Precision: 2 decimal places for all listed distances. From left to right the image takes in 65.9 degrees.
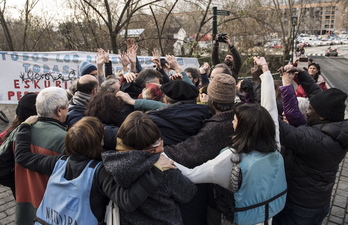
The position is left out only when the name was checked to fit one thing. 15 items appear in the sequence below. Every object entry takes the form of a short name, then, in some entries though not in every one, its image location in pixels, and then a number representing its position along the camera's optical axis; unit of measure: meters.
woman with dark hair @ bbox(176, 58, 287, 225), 1.67
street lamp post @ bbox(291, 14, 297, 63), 17.03
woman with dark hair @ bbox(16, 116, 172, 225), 1.48
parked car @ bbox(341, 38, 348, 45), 65.60
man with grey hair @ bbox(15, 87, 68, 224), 2.08
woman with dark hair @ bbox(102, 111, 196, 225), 1.47
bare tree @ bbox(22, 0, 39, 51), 11.14
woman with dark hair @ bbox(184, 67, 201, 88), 4.00
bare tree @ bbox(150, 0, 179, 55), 10.57
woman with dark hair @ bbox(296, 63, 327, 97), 5.07
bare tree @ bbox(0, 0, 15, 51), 10.00
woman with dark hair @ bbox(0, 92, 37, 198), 2.17
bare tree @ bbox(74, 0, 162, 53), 9.59
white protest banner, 6.66
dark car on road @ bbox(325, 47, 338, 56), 40.72
